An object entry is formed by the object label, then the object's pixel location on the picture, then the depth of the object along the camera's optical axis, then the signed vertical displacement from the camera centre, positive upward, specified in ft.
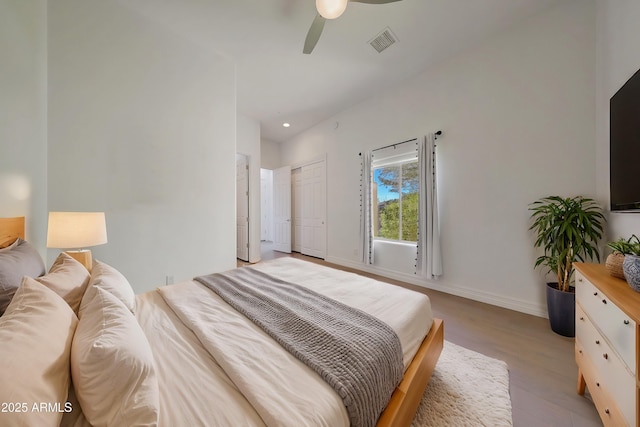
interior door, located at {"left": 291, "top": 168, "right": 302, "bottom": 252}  18.28 +0.54
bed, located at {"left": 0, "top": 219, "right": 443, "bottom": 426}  1.94 -1.80
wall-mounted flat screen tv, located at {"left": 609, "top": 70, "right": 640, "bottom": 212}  4.32 +1.40
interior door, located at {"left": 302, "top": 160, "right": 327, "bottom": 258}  15.88 +0.40
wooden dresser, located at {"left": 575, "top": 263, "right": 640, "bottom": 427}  2.81 -1.95
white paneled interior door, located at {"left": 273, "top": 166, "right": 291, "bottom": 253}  18.66 +0.46
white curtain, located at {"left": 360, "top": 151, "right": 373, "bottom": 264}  12.56 +0.24
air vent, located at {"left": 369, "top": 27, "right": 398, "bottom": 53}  8.04 +6.45
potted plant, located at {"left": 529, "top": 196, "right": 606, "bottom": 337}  6.27 -0.84
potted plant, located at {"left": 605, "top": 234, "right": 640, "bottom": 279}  3.89 -0.77
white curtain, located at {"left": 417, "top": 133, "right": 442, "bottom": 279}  9.71 -0.02
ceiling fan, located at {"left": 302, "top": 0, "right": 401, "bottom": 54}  5.71 +5.36
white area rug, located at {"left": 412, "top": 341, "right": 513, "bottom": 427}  4.01 -3.61
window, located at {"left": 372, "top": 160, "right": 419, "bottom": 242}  11.19 +0.70
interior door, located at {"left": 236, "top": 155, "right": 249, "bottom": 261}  14.97 +0.44
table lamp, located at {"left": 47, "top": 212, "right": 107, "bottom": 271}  5.18 -0.39
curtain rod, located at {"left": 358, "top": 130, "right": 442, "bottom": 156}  9.81 +3.56
